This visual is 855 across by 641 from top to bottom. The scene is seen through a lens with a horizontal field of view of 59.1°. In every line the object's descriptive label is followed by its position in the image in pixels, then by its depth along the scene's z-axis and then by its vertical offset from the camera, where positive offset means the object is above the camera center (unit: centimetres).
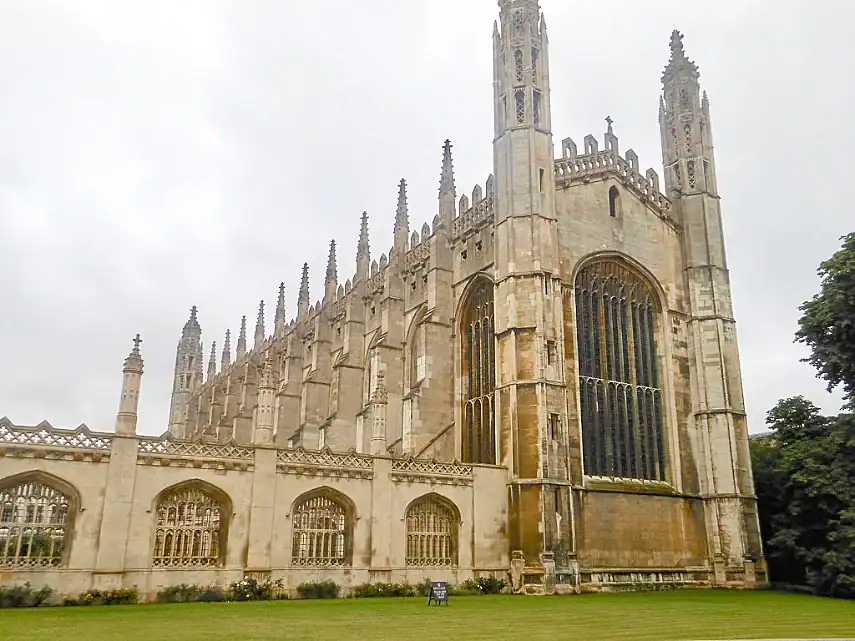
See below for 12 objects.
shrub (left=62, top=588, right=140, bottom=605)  1927 -124
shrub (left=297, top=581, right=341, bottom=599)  2266 -120
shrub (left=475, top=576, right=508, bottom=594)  2597 -115
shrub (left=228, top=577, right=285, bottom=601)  2141 -115
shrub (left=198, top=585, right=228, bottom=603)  2095 -125
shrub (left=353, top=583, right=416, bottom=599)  2353 -125
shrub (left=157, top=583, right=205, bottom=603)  2048 -120
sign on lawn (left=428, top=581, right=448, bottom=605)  1970 -105
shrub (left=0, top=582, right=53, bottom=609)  1822 -116
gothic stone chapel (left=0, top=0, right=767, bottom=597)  2088 +460
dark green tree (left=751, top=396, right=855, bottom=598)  2669 +205
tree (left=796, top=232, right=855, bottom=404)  2702 +807
